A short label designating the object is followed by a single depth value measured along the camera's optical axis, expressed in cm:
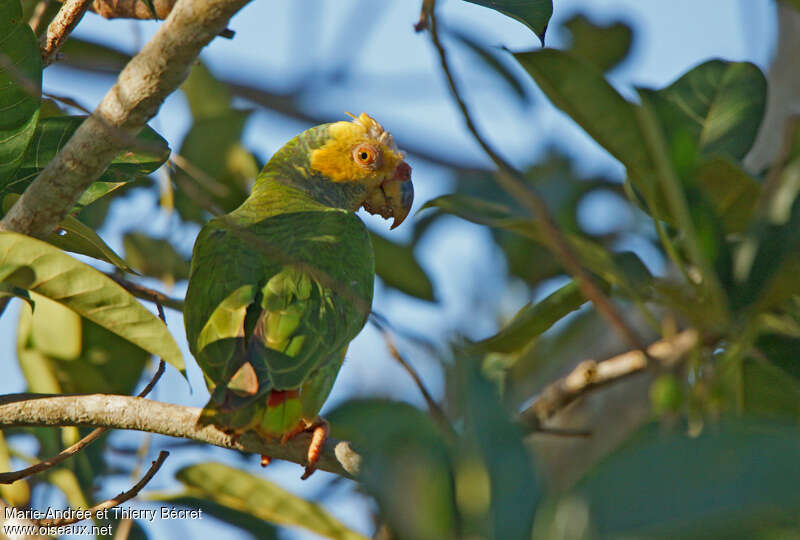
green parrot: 638
